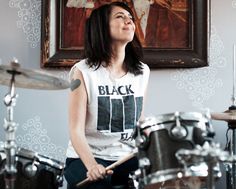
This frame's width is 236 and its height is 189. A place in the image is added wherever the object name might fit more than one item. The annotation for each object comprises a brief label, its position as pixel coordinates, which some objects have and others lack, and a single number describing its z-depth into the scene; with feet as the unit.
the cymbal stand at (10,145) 9.18
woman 11.21
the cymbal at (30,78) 9.39
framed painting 13.48
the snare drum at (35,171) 10.19
